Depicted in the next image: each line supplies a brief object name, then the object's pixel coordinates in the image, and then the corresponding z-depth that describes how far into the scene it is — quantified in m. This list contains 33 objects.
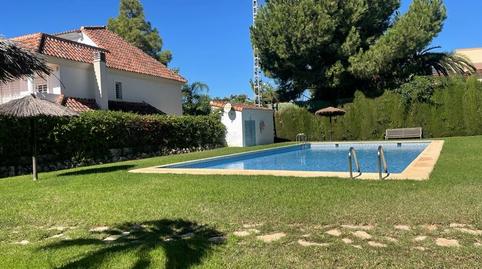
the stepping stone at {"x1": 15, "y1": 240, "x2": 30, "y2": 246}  6.09
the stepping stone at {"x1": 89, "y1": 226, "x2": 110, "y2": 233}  6.58
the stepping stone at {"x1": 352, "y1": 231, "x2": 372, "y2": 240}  5.66
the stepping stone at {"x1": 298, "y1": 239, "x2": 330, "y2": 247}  5.38
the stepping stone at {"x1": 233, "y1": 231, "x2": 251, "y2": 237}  5.96
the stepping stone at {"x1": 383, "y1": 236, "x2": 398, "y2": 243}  5.44
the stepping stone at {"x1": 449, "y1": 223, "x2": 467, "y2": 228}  5.98
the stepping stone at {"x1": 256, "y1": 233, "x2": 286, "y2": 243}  5.69
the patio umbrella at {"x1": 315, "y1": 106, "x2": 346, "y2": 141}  29.56
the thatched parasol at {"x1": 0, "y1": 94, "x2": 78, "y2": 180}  12.86
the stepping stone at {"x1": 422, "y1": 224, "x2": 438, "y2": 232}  5.89
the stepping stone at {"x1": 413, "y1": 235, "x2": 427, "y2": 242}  5.45
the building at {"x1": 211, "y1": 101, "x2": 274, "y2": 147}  29.11
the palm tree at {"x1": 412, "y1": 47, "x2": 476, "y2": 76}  31.72
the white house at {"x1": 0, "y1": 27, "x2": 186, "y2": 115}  23.19
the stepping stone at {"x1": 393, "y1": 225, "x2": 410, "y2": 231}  5.94
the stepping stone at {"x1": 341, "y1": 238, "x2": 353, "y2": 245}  5.48
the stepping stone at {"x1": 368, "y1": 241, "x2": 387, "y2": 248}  5.27
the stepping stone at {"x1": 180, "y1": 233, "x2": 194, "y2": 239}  5.97
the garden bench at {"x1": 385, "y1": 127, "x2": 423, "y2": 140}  28.30
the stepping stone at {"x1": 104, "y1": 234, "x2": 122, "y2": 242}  6.03
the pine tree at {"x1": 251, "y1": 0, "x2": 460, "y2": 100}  28.02
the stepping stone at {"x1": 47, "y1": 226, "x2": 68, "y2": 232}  6.80
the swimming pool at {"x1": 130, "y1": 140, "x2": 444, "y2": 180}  11.99
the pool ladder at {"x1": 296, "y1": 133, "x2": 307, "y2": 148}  32.09
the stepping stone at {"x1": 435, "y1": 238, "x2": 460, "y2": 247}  5.21
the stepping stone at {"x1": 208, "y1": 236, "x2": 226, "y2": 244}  5.69
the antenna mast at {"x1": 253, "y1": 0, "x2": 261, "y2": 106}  35.12
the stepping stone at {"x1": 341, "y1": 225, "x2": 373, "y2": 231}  6.06
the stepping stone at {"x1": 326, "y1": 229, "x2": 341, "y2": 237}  5.85
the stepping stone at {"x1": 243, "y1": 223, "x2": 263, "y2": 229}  6.39
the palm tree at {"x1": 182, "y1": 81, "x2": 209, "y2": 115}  42.91
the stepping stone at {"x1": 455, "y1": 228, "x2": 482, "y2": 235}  5.63
